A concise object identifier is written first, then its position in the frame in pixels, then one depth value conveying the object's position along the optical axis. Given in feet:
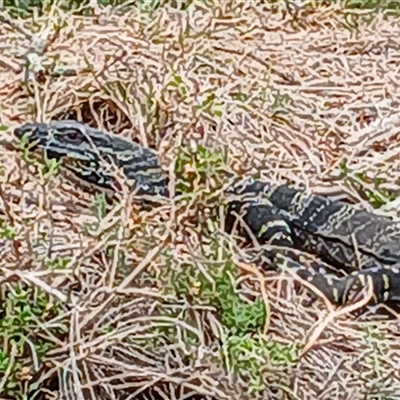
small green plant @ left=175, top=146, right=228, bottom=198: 11.49
